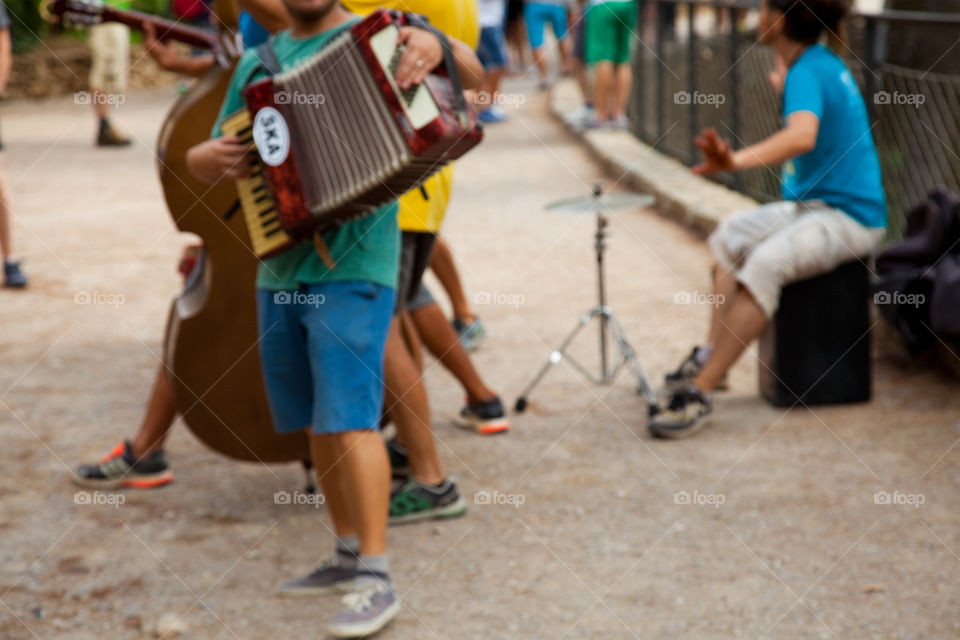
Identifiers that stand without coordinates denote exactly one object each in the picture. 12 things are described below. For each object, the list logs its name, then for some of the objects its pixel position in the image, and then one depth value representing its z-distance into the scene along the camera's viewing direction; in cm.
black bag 475
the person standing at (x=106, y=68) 1190
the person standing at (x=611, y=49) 1120
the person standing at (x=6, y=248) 698
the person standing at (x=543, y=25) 1580
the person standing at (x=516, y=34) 1761
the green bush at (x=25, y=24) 1623
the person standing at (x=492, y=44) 1298
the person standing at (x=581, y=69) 1264
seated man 461
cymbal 484
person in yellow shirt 385
